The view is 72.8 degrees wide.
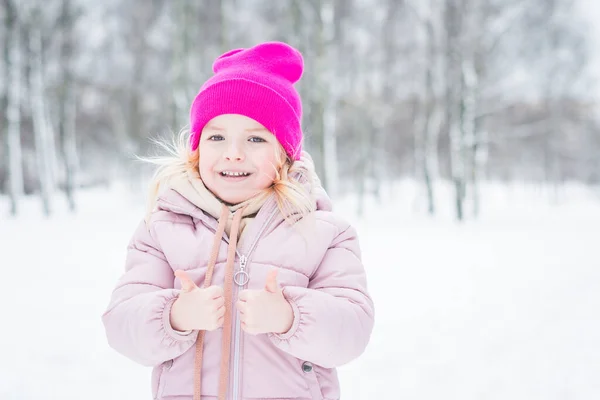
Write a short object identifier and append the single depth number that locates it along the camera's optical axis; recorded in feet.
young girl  3.55
